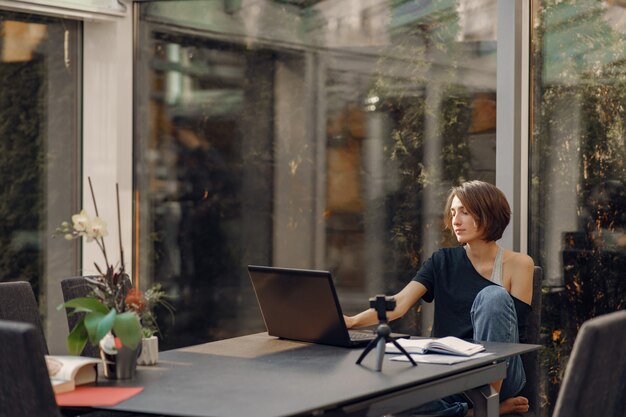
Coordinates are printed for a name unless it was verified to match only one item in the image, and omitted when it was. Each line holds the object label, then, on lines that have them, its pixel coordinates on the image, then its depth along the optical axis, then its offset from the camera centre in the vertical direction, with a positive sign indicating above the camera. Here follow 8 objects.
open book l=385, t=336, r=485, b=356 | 3.00 -0.47
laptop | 3.02 -0.35
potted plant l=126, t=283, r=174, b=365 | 2.79 -0.40
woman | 3.73 -0.30
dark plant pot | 2.63 -0.44
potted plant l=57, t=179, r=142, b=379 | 2.59 -0.32
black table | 2.27 -0.48
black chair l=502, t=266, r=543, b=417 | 3.60 -0.59
